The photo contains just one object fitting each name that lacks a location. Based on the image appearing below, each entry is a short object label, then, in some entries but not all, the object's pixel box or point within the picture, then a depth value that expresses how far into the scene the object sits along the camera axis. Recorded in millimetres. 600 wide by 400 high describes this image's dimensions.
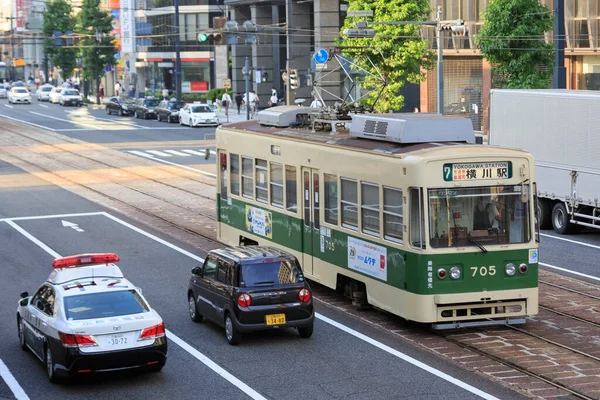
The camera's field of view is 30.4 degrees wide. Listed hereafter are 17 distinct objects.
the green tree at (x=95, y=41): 108625
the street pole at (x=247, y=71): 66506
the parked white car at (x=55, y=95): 104625
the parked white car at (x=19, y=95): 104400
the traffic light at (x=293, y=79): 50031
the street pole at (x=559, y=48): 34781
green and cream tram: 17938
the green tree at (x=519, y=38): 40031
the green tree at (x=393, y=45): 46219
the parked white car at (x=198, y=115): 71062
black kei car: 17766
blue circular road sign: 42156
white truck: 28016
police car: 15286
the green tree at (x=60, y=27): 124500
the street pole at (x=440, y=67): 37219
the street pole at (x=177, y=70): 80312
